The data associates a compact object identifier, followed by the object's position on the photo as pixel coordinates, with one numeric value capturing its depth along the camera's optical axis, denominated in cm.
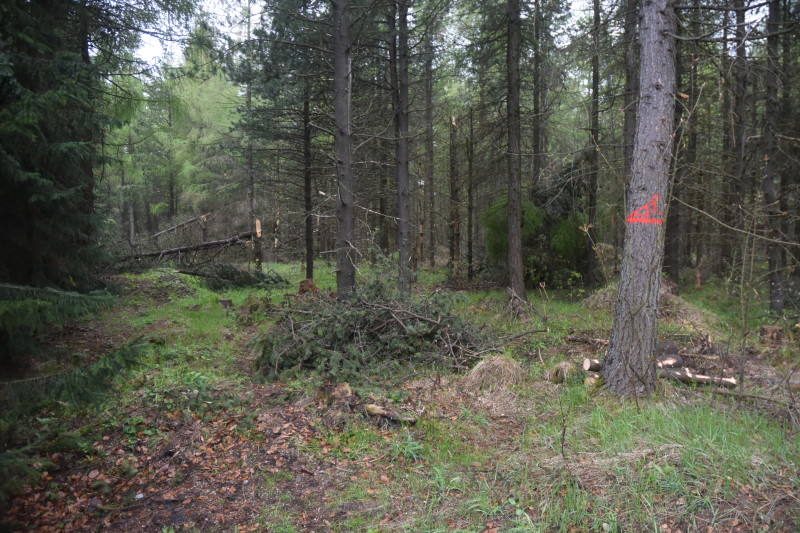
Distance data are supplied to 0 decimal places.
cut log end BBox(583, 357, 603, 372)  628
